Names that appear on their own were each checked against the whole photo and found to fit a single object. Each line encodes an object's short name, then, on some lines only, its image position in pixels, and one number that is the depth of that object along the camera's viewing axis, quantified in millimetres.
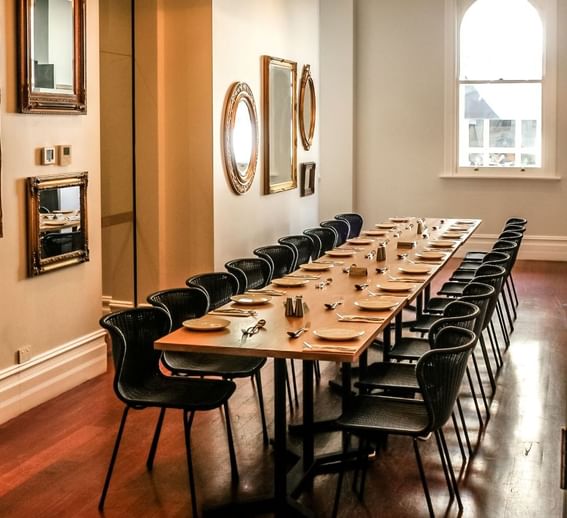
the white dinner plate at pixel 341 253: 7395
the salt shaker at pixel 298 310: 5004
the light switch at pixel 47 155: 6125
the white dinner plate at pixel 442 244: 7785
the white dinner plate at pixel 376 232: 8719
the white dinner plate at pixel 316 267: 6630
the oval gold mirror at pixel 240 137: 8617
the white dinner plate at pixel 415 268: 6422
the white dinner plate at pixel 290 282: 5977
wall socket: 6023
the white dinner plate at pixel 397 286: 5742
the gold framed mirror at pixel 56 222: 6028
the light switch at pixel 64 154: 6316
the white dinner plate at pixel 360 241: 8109
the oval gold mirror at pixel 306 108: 11031
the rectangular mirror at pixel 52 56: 5848
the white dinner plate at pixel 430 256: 7101
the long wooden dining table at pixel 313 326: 4366
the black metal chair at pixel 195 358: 5238
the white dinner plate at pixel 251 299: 5387
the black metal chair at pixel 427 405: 4180
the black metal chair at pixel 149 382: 4578
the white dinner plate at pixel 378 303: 5191
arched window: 12602
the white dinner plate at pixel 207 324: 4676
